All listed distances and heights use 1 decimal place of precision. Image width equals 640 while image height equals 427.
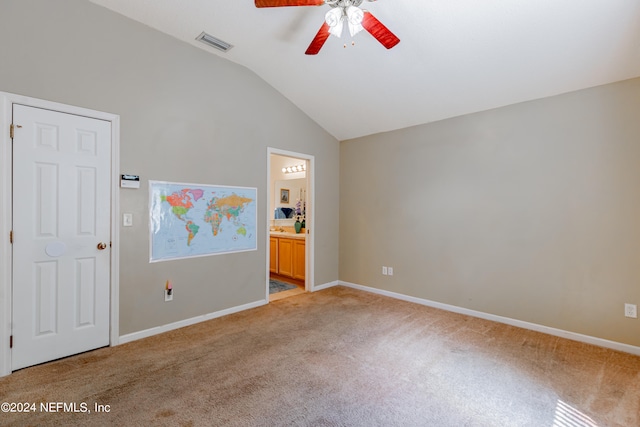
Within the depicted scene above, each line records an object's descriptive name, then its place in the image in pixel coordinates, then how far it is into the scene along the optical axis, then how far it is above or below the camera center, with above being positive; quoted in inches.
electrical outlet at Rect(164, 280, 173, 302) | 122.3 -32.6
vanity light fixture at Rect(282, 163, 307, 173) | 230.1 +36.1
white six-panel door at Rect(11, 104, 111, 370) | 92.0 -7.4
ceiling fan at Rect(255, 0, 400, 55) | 75.3 +51.9
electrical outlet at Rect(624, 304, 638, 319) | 105.3 -34.1
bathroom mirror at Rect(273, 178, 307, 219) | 239.8 +12.0
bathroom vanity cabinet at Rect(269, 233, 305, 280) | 196.5 -29.1
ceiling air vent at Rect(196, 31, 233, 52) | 121.4 +72.9
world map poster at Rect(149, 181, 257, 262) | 120.8 -2.9
